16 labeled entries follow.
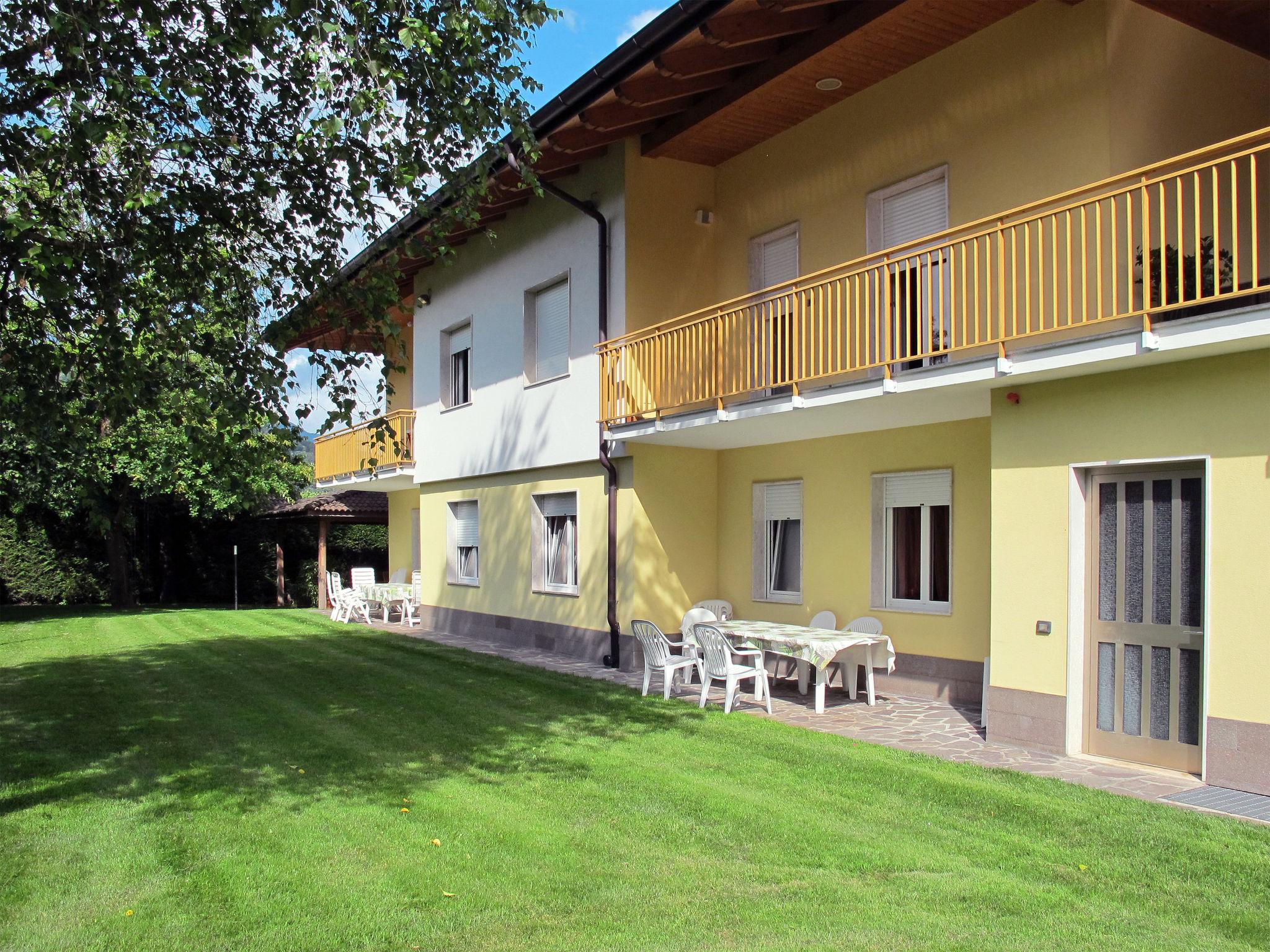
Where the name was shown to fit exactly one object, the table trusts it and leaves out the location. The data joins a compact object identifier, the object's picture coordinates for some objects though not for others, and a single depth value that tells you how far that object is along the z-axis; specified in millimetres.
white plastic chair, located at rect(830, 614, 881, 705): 10203
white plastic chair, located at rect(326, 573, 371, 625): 20359
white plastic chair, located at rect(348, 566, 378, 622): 22812
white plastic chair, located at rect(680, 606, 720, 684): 11586
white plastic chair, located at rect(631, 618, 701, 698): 10031
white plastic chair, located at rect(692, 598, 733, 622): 12500
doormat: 5895
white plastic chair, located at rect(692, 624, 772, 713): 9320
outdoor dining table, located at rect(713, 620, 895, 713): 9438
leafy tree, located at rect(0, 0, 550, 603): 6219
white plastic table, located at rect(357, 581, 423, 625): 19453
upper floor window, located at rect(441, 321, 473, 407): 17141
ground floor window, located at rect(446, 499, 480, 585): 17203
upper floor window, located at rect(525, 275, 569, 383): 13984
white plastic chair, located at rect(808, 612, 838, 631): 11047
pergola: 24984
